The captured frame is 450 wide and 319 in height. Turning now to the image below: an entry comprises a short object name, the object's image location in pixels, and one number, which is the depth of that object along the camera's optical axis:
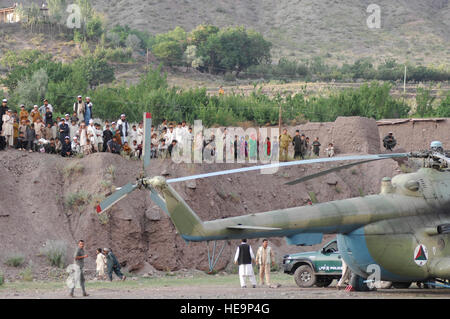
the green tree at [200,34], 108.06
